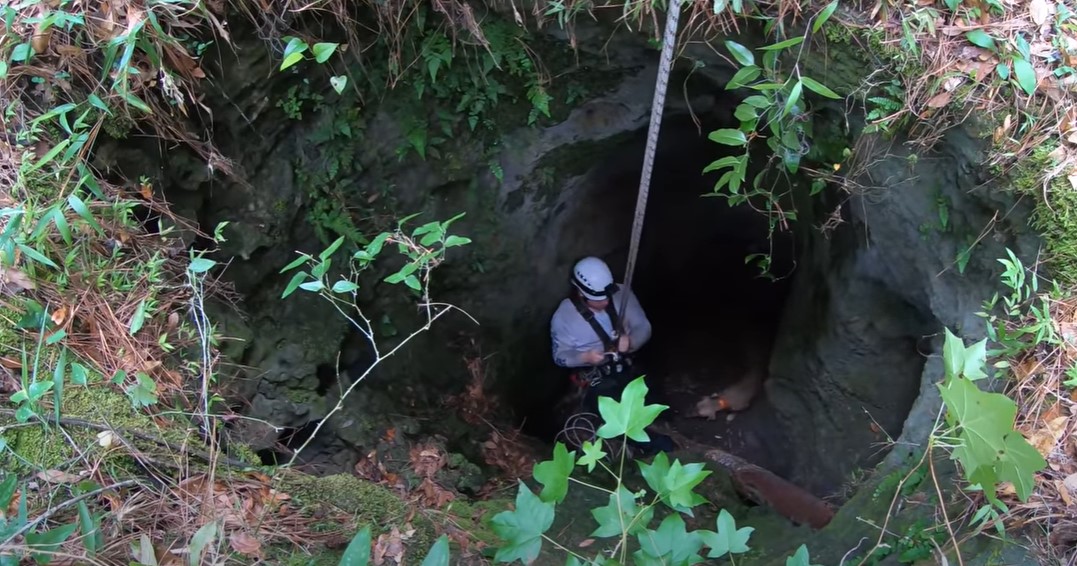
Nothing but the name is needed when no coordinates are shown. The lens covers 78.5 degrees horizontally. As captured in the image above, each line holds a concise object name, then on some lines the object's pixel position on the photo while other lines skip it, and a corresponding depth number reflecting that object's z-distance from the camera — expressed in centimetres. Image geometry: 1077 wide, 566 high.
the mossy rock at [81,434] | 187
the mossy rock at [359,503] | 221
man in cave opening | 480
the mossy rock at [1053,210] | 239
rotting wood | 350
